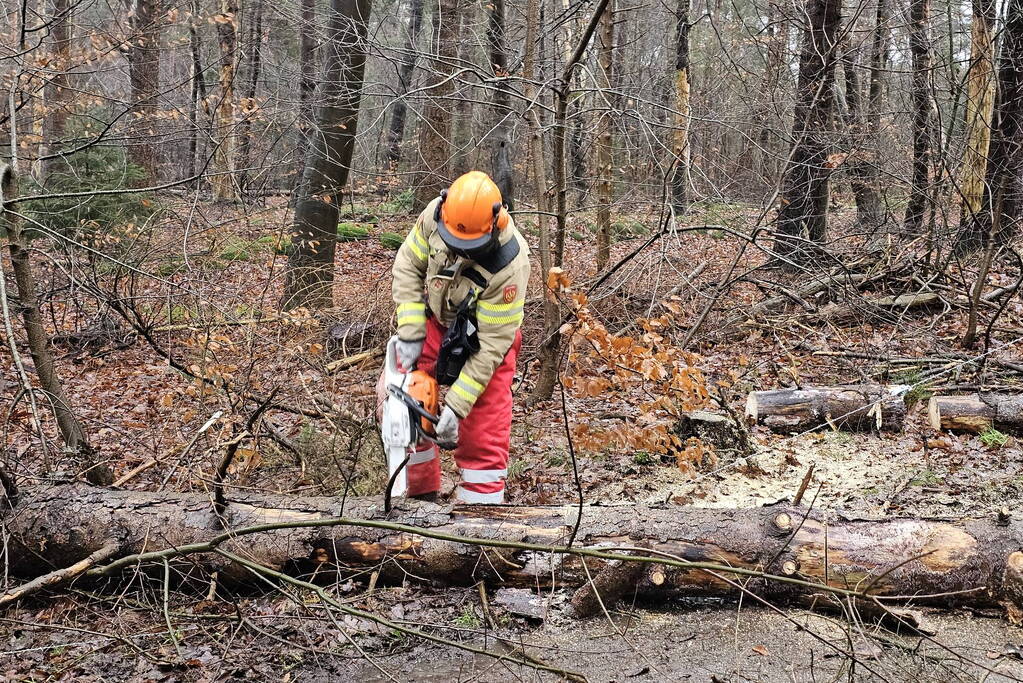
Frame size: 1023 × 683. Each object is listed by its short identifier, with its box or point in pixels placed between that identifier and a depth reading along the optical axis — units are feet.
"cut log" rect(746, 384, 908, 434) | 18.80
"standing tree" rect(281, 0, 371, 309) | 27.32
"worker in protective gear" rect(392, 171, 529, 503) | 13.61
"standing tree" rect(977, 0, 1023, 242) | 26.40
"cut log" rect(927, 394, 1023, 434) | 18.31
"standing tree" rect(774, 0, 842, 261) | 28.04
